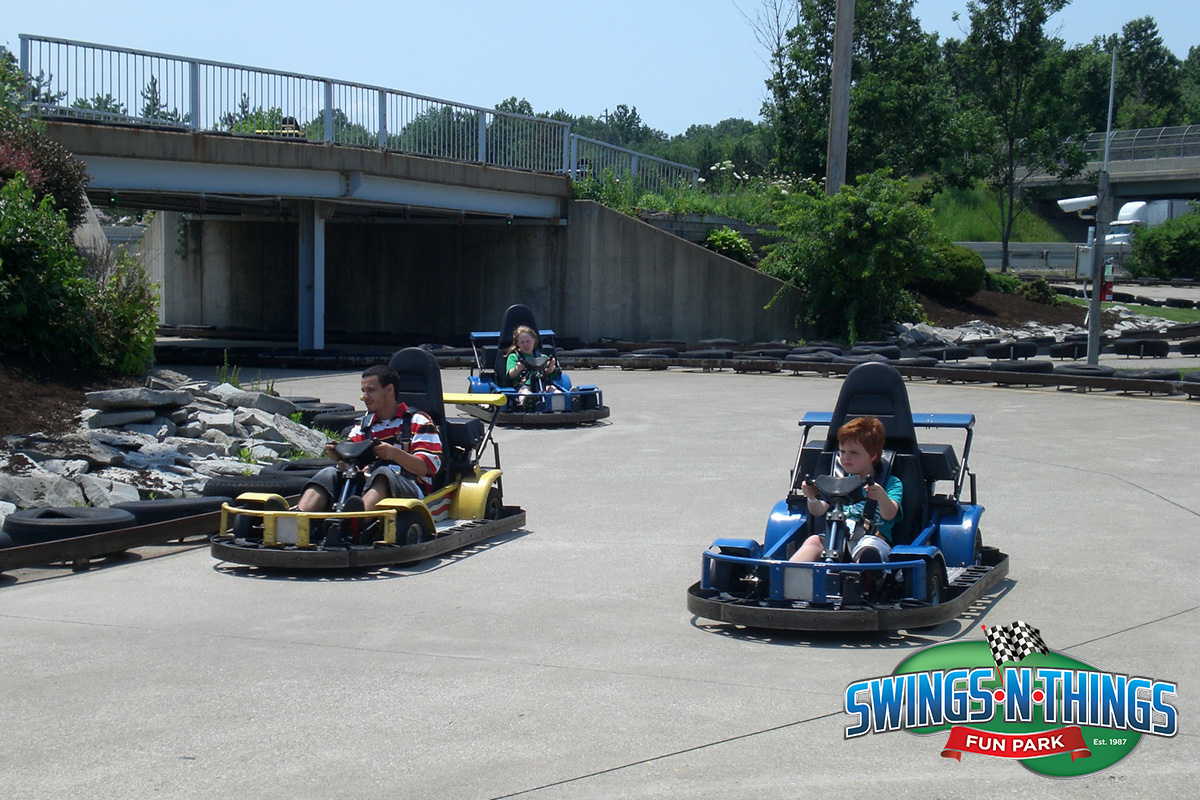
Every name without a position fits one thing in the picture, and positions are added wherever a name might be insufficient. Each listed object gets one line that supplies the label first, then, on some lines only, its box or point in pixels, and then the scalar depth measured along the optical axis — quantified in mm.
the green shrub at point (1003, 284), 32781
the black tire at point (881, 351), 21986
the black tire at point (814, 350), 22078
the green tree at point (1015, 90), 35500
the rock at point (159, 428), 10764
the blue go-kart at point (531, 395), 14273
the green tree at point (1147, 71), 76562
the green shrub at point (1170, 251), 49031
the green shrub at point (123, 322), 12711
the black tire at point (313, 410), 12961
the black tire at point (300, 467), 9242
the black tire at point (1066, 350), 23906
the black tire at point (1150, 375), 17891
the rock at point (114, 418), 10664
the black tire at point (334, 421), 12188
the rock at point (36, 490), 8609
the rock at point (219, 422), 11172
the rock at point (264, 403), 12242
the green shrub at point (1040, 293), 32406
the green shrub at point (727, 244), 28906
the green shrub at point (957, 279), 30375
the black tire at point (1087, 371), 18031
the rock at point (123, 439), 10062
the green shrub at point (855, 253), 26016
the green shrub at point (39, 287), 11680
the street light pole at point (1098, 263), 19625
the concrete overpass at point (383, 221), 19234
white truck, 61141
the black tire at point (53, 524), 7293
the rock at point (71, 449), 9523
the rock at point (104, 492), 8805
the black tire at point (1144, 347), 24609
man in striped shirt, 7277
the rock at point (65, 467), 9180
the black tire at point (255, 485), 8391
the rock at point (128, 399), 10672
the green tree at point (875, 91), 33250
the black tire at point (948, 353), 22495
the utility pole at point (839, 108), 26688
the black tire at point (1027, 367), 18781
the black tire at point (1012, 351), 22750
